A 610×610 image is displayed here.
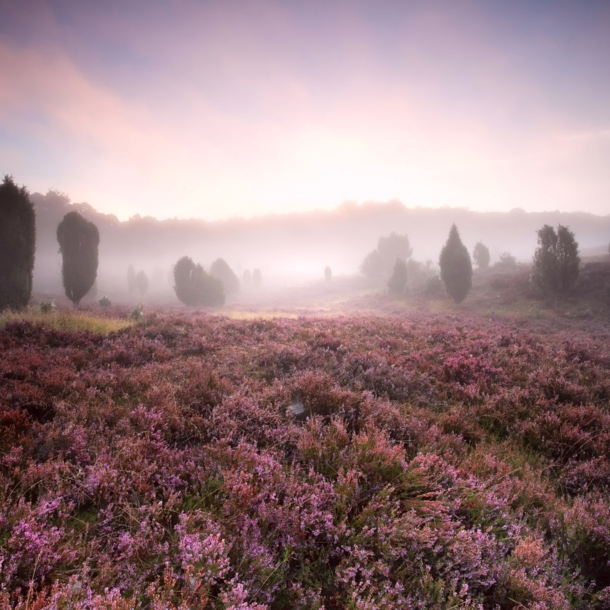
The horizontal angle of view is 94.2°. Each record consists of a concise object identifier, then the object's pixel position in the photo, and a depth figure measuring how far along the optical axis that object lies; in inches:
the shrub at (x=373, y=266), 2192.4
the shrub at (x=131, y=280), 2229.8
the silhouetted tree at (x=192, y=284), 1323.8
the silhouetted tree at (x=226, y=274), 1990.7
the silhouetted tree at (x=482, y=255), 1788.1
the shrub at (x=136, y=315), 464.8
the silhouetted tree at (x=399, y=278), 1393.5
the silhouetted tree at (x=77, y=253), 813.9
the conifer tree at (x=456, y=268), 976.9
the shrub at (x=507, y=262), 1597.1
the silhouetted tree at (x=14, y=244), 559.8
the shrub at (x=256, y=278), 2856.8
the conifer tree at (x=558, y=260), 751.1
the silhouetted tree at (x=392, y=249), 2231.8
